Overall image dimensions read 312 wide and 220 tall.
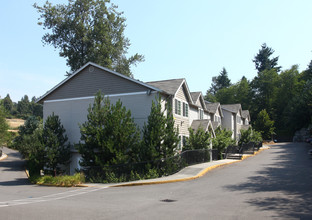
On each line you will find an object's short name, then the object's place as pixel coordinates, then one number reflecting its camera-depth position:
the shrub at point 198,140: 23.94
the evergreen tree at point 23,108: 121.56
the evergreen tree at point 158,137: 18.77
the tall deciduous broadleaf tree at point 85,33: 40.53
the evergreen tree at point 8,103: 131.62
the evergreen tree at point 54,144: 21.72
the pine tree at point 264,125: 62.14
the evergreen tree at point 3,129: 37.69
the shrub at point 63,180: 18.00
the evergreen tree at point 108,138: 18.77
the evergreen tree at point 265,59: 97.38
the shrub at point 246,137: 37.71
